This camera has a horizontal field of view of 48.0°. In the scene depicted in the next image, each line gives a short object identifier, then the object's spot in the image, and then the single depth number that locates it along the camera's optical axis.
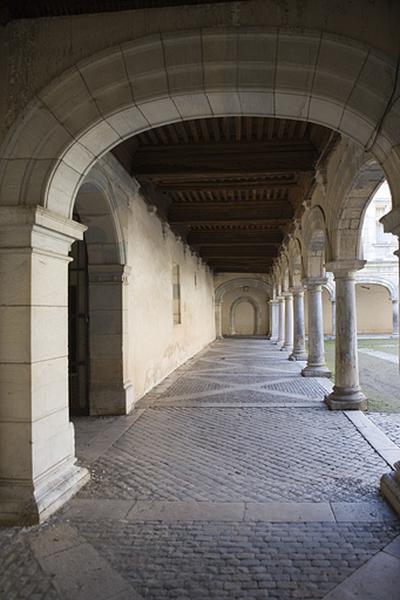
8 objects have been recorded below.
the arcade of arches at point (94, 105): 2.89
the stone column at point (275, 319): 21.70
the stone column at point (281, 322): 17.69
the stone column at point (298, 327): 11.92
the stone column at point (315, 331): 9.05
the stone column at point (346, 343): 6.35
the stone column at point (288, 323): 14.70
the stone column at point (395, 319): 21.30
